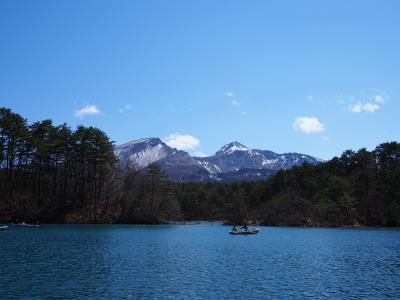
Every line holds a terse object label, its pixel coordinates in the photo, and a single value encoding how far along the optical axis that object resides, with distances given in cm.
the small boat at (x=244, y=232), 8706
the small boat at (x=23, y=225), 9022
